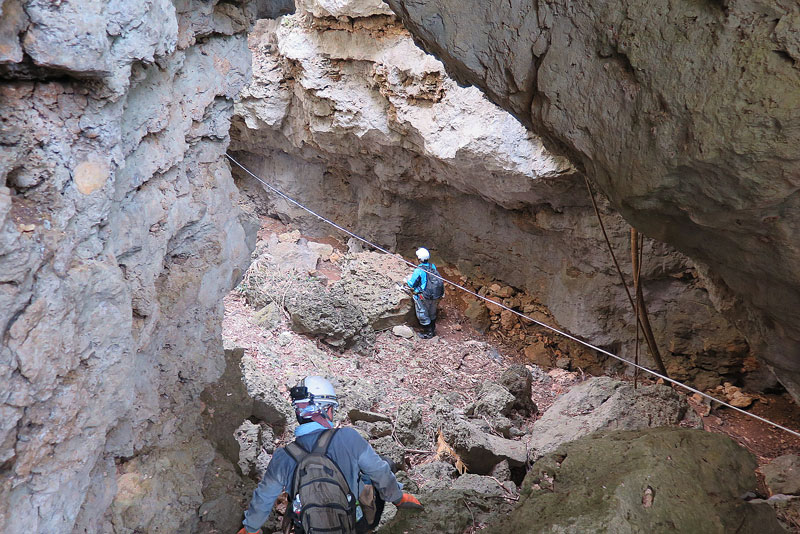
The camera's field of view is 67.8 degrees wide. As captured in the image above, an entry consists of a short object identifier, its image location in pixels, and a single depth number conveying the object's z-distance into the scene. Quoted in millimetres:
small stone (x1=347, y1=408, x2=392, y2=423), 5289
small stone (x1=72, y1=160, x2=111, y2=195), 2230
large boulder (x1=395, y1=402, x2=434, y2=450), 5152
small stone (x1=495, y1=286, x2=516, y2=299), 9422
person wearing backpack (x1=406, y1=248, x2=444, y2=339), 8117
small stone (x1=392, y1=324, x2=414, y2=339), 7949
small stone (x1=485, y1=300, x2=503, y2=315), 9137
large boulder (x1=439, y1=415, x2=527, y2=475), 4613
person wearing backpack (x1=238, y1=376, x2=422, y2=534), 2957
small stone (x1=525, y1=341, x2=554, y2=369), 8211
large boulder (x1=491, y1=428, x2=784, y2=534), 2895
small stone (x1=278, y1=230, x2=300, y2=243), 10698
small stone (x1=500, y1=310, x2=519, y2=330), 8914
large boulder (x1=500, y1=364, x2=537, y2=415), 6184
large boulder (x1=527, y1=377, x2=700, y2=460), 4840
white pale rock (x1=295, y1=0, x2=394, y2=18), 7895
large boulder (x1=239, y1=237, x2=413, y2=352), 6871
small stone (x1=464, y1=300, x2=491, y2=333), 8953
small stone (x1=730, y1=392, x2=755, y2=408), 6414
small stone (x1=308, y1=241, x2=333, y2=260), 9708
